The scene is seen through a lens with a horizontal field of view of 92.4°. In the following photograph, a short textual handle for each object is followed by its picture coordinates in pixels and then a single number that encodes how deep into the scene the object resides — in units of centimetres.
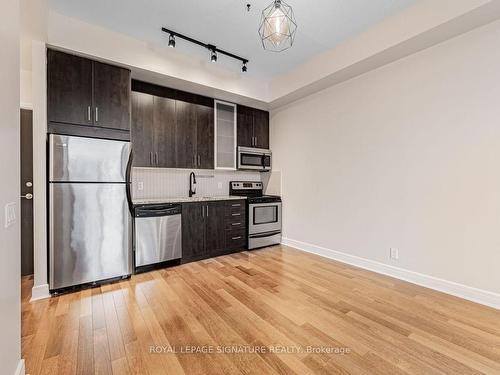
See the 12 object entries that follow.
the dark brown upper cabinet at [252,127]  459
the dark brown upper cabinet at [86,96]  260
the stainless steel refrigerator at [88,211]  259
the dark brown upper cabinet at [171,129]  348
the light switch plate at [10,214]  125
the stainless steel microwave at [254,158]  453
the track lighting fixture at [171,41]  288
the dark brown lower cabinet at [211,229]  361
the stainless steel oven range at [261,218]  428
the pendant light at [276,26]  194
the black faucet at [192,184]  422
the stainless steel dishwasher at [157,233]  315
